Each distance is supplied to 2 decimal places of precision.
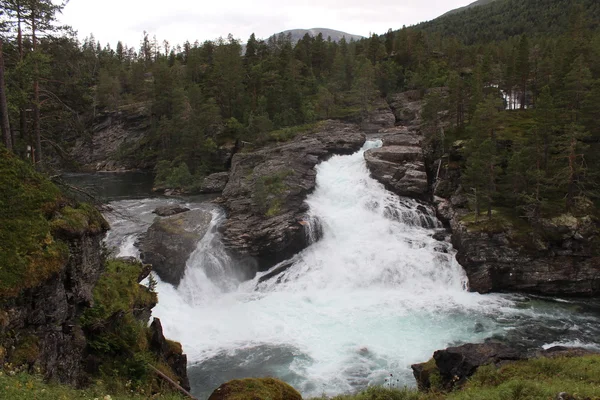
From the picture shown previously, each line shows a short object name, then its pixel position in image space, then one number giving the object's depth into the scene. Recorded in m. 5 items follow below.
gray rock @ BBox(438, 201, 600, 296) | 29.58
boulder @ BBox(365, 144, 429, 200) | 39.19
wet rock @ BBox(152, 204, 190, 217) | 37.22
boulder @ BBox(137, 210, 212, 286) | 28.56
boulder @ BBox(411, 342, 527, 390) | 16.75
